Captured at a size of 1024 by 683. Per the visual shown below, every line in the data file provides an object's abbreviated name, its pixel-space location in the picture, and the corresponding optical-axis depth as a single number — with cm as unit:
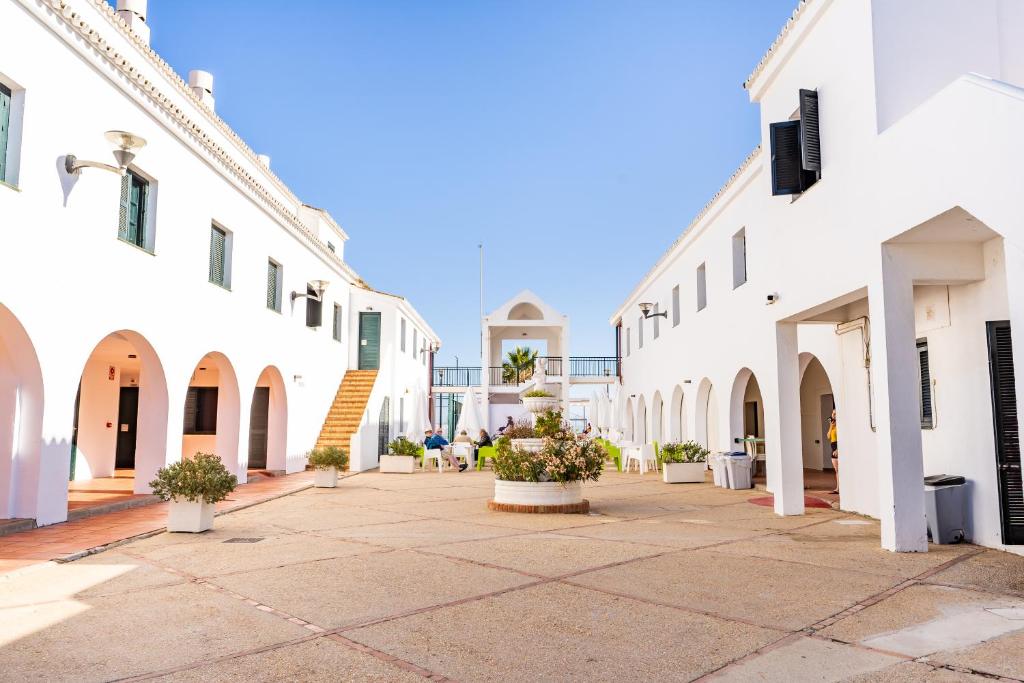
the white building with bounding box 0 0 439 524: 791
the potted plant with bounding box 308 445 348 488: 1382
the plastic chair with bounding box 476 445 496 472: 1802
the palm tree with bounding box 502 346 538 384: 3622
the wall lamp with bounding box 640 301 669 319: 2120
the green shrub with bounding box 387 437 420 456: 1822
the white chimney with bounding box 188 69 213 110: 1717
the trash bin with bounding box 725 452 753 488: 1340
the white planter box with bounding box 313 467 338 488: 1390
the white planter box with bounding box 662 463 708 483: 1469
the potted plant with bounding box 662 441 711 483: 1470
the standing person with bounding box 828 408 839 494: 1189
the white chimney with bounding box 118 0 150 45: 1370
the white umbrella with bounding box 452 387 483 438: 2189
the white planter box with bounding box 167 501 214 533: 797
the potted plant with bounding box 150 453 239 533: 788
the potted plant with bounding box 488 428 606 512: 991
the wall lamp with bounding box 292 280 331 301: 1770
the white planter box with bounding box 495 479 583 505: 991
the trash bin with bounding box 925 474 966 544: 717
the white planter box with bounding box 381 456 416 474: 1800
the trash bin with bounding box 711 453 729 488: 1371
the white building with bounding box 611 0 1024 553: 586
